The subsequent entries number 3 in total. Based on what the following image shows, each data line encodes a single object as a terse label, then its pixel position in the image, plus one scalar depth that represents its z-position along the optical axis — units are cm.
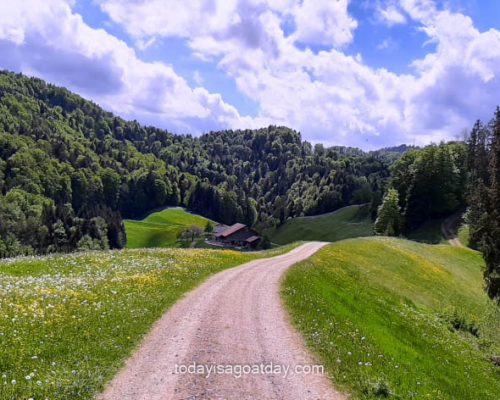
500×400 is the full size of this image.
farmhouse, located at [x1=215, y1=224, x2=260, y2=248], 16700
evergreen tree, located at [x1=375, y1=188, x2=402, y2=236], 10481
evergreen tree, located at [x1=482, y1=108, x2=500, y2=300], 3478
